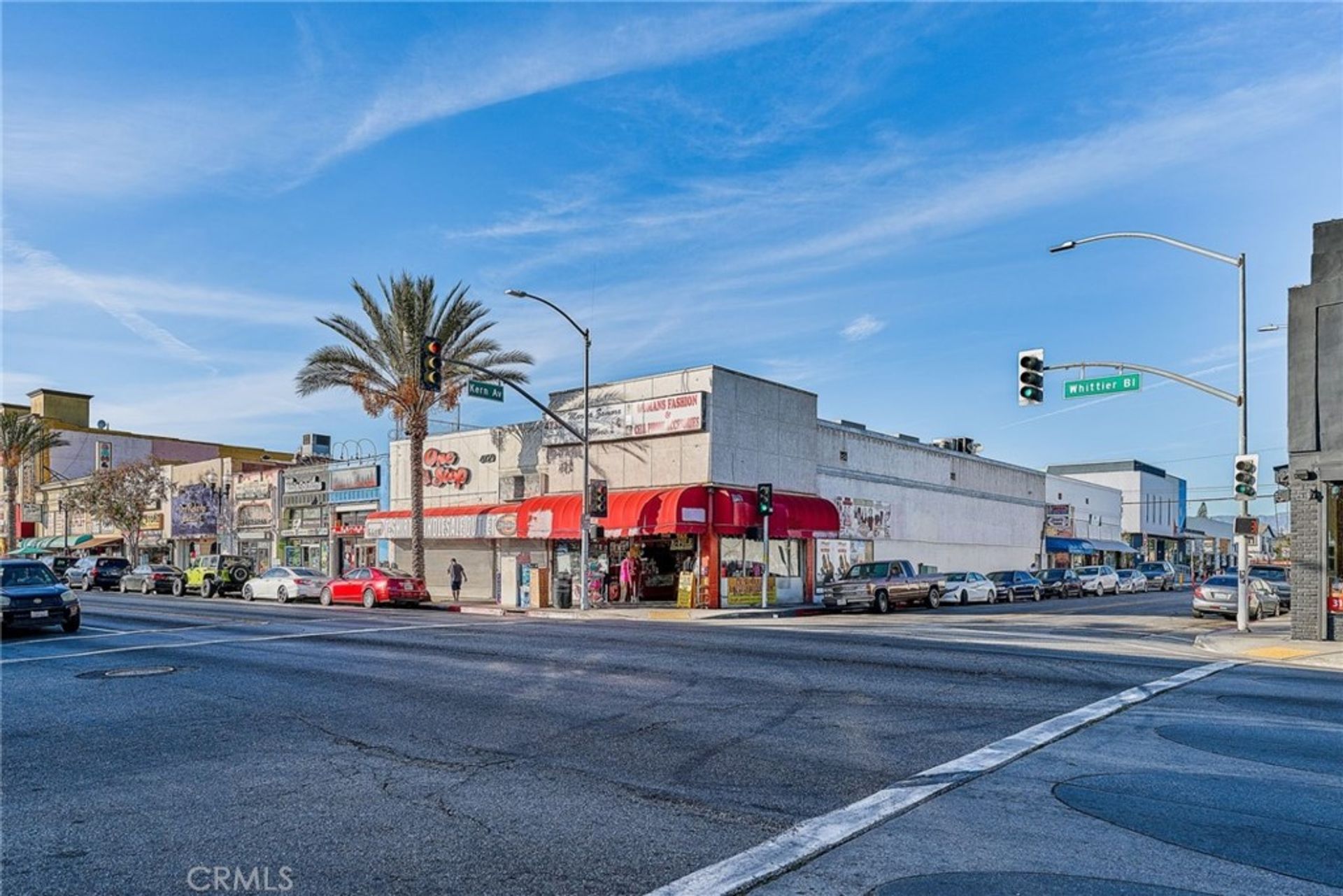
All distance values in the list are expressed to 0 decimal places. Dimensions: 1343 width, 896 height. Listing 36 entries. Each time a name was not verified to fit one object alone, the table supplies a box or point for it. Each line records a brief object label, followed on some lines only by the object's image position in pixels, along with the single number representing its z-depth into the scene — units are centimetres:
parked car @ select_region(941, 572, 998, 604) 3838
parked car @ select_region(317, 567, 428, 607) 3247
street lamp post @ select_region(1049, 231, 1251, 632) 2286
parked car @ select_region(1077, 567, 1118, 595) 4903
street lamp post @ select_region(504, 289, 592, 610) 2981
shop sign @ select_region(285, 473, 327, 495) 4891
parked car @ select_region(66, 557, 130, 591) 4781
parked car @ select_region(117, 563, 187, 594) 4356
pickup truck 3303
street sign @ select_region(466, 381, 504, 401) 2869
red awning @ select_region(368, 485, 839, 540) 3131
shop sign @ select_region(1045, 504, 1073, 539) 5950
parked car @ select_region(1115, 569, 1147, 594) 5338
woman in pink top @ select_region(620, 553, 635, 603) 3362
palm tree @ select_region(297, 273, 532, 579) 3609
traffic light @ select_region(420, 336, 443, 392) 2437
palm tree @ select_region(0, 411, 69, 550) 6469
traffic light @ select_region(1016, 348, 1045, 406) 2230
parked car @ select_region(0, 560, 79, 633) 1955
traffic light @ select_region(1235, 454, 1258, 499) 2339
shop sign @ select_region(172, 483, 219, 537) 5684
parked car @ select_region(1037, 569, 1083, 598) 4525
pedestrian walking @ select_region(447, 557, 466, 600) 3588
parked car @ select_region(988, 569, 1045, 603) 4181
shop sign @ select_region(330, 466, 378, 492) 4606
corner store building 3262
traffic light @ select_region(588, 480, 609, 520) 3152
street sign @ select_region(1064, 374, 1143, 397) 2394
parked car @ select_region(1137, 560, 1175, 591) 5859
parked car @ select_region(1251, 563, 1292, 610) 3553
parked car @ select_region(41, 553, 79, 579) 5109
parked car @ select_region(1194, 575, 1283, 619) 2897
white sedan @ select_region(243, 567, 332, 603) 3584
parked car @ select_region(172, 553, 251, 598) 4116
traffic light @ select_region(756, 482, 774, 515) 3043
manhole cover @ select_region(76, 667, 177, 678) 1337
